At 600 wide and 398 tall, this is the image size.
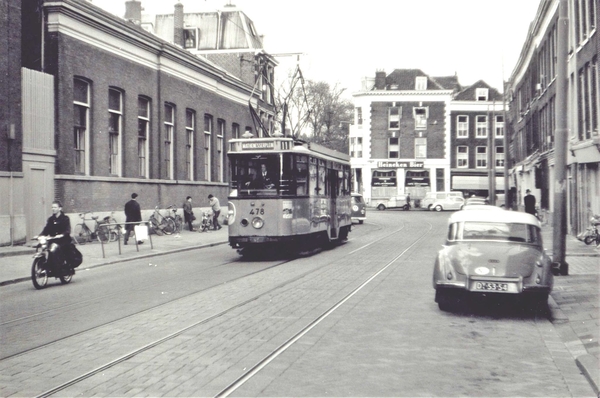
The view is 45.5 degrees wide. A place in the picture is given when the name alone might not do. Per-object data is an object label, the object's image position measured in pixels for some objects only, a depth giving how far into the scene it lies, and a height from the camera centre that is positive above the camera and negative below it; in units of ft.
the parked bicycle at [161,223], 96.27 -3.28
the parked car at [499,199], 223.30 -0.54
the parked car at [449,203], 214.48 -1.63
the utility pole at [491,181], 148.21 +3.42
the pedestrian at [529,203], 91.04 -0.75
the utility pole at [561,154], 46.70 +2.82
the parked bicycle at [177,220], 100.07 -2.92
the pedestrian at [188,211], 105.81 -1.77
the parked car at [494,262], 32.78 -2.99
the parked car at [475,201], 157.93 -0.80
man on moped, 45.34 -2.06
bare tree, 187.21 +26.95
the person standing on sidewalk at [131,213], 77.00 -1.47
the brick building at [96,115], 70.59 +10.34
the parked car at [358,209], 131.64 -2.00
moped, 44.05 -4.18
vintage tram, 60.80 +0.57
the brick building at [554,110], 77.71 +13.08
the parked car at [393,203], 225.54 -1.61
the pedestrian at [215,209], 108.37 -1.53
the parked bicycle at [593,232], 71.41 -3.61
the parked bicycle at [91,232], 77.71 -3.62
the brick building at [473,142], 250.78 +19.45
